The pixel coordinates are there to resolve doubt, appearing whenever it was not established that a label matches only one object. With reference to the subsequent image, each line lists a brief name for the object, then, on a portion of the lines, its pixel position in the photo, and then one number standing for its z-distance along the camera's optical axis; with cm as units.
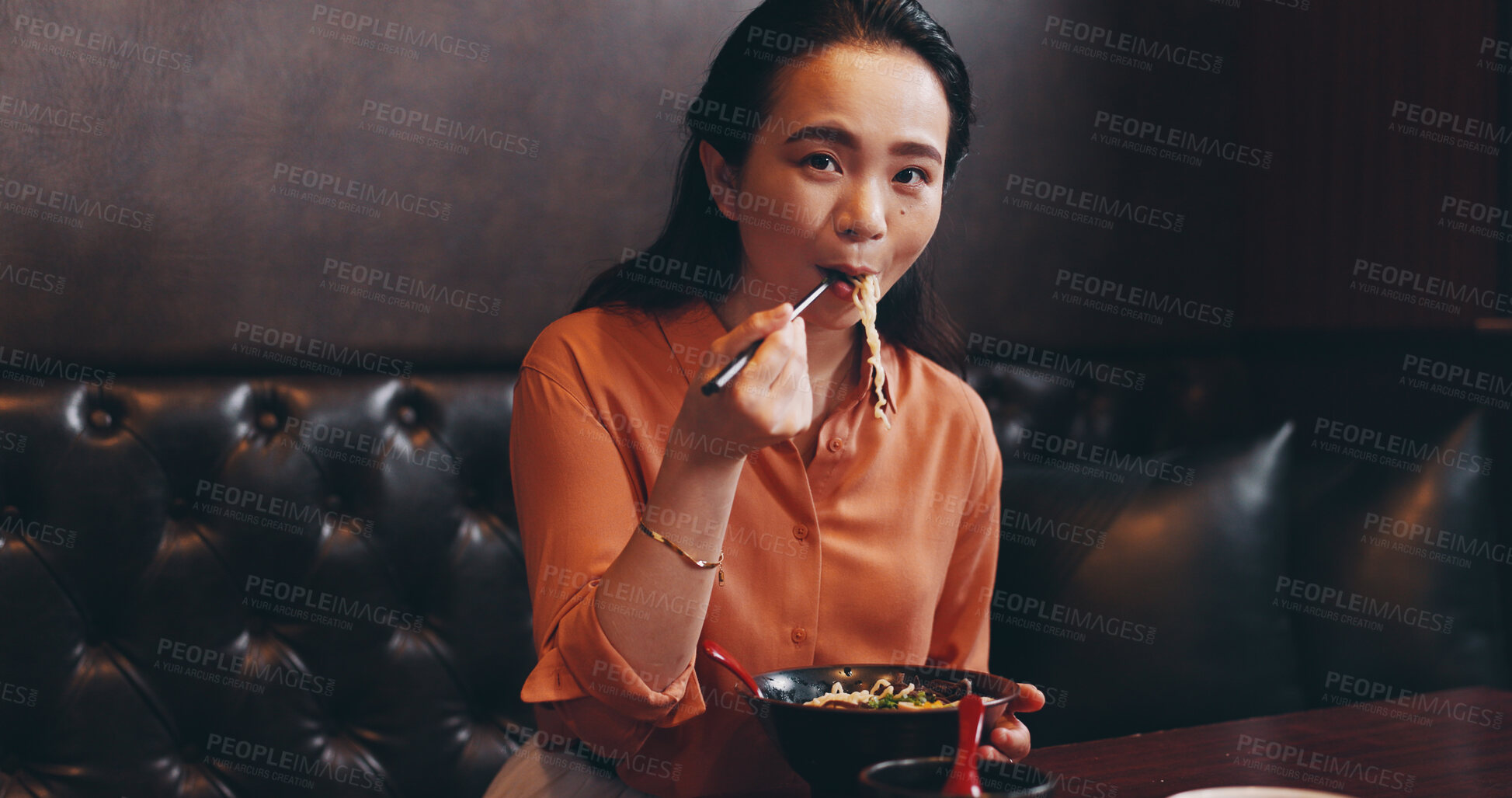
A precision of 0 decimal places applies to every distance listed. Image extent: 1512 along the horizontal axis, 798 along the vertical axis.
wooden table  114
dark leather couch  159
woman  110
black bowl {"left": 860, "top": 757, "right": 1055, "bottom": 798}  75
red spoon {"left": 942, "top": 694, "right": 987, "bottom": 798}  79
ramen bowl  91
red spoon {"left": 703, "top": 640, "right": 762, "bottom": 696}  114
